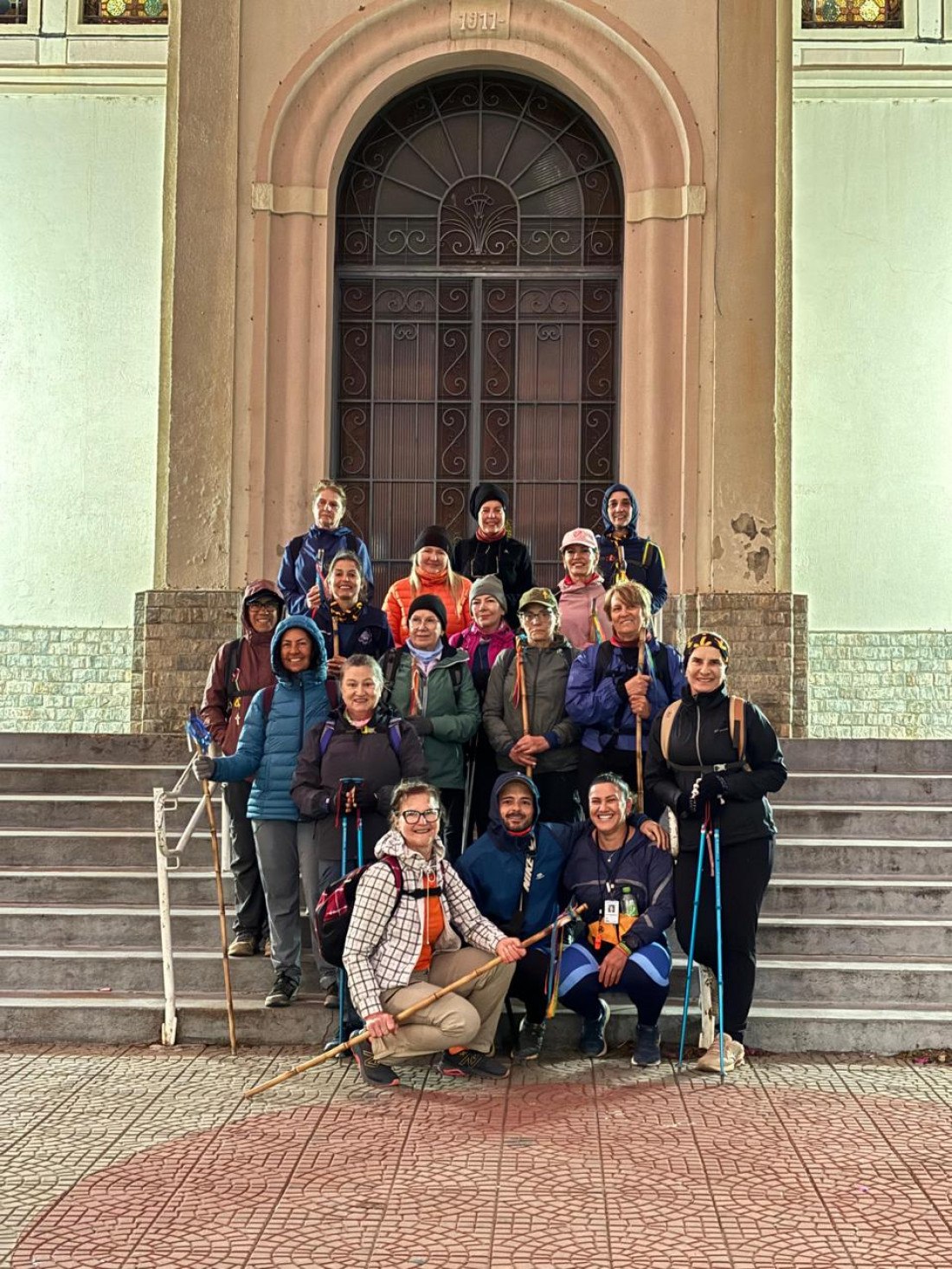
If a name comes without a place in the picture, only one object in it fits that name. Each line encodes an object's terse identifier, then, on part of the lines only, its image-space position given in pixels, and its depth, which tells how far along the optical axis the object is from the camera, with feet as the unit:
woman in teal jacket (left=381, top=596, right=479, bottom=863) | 25.04
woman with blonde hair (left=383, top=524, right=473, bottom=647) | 28.12
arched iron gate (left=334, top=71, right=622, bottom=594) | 40.27
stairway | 23.65
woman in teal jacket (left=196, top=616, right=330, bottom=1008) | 23.77
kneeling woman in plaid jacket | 21.24
